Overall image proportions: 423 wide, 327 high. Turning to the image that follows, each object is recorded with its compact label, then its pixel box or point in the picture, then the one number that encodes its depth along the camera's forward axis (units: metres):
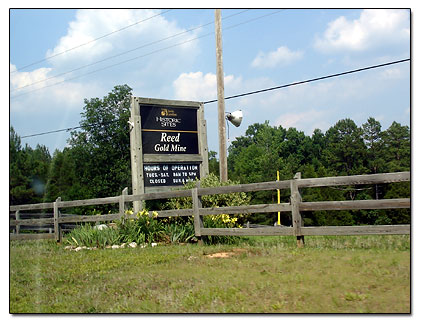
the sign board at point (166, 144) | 10.88
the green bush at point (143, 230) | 8.71
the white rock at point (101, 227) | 9.25
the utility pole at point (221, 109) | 11.46
